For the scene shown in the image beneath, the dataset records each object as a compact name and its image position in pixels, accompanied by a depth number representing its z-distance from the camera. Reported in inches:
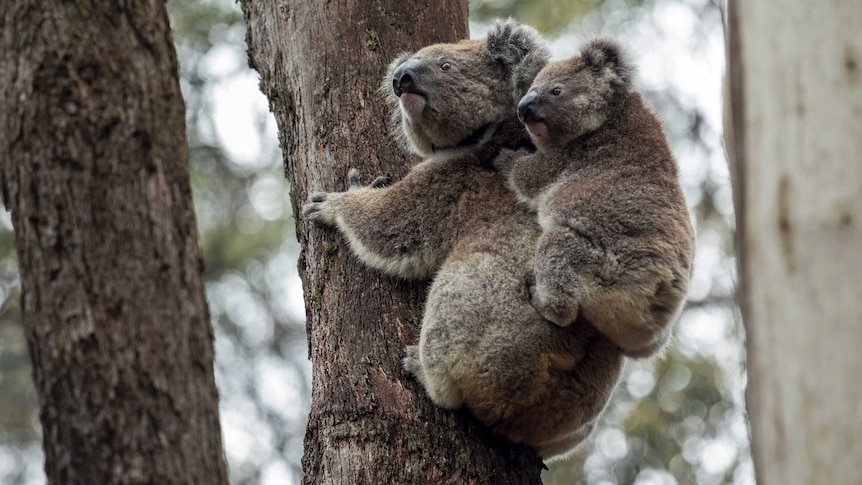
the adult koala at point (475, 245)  308.2
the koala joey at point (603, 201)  298.8
